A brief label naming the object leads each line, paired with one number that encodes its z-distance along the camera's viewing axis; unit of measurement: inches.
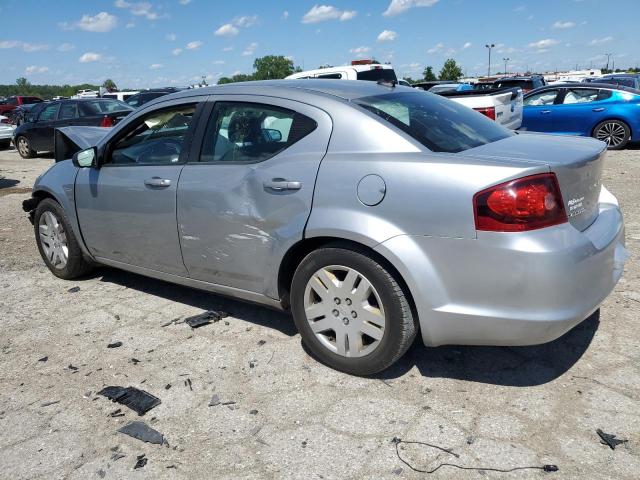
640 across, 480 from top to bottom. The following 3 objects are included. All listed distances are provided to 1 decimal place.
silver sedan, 101.6
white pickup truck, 331.9
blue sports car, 456.8
